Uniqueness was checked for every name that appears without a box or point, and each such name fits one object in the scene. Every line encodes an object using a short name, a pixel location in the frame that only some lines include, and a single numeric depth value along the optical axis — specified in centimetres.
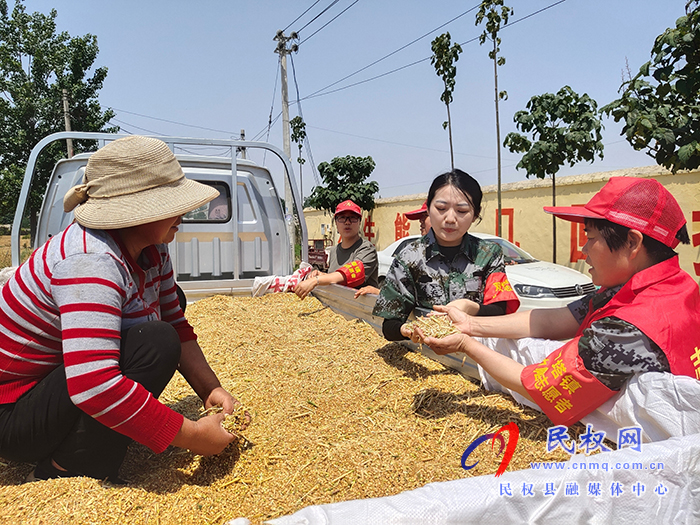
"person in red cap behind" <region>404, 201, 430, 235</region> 440
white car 583
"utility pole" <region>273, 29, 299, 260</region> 1527
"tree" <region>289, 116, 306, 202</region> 2041
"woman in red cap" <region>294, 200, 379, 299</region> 383
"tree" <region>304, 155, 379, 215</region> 1625
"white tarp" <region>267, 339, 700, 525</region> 100
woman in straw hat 126
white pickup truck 381
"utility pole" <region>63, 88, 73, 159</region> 1769
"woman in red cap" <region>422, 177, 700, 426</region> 132
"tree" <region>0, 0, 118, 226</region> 1786
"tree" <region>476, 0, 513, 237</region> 909
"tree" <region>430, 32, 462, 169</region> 1141
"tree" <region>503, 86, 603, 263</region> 809
